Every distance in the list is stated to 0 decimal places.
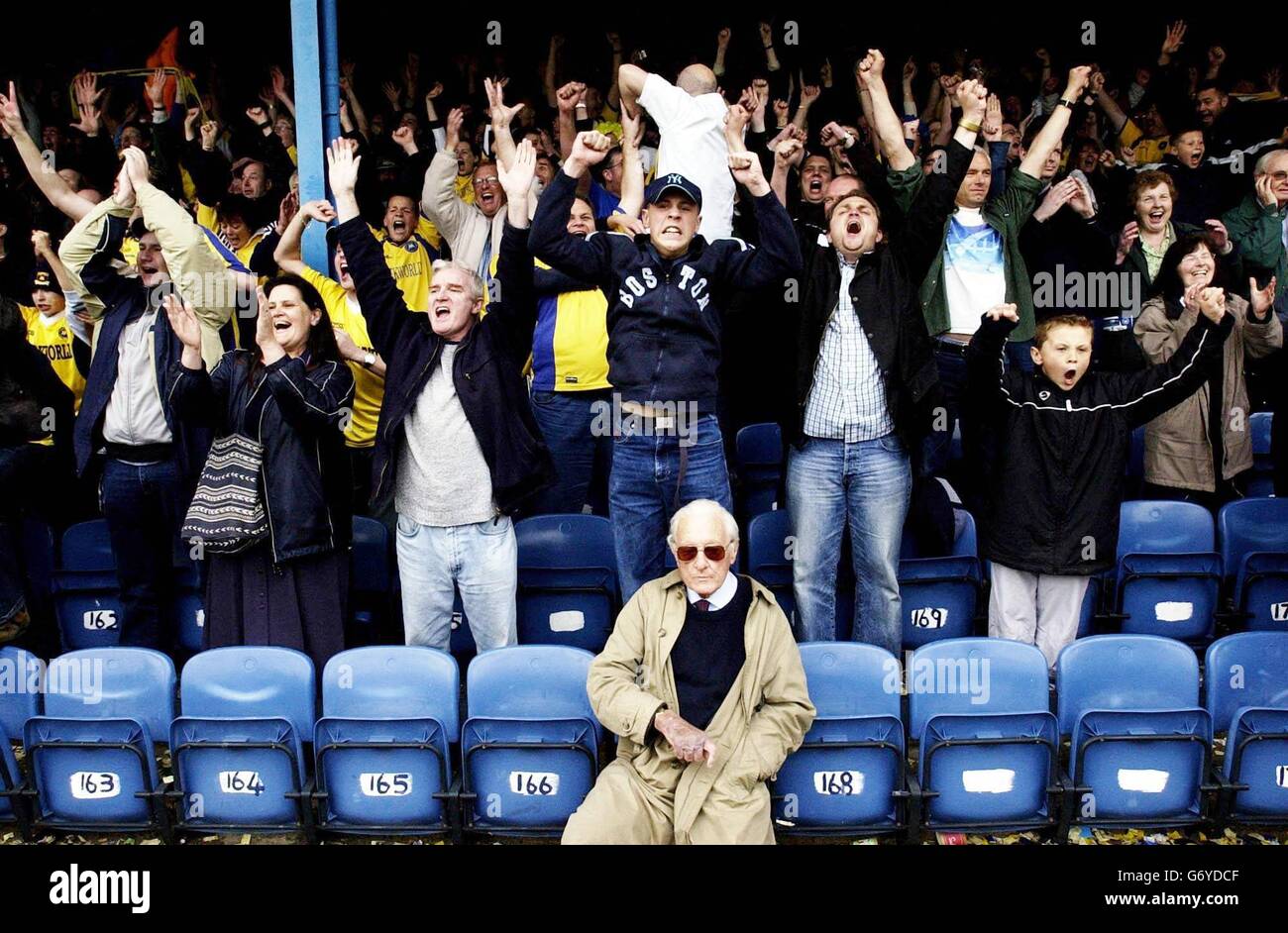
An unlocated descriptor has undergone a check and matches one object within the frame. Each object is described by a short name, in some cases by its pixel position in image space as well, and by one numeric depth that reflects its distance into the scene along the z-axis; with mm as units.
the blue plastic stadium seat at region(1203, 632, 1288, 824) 3863
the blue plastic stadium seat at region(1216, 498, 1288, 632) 4812
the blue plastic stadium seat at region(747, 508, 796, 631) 4766
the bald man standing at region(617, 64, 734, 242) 4980
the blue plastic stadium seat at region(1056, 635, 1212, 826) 3822
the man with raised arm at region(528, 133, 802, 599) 4176
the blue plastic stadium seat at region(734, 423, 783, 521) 5594
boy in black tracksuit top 4441
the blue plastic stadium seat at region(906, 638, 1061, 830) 3805
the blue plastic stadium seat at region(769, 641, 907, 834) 3816
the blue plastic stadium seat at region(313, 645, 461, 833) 3844
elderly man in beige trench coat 3574
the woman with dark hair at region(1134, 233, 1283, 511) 5223
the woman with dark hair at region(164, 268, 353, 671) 4281
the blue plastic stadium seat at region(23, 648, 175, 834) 3896
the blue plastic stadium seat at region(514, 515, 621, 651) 4680
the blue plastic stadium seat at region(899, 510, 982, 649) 4754
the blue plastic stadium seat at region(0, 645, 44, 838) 4141
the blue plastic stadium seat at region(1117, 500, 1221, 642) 4754
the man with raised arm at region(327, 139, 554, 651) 4289
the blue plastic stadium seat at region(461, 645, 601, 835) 3828
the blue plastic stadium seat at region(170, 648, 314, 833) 3867
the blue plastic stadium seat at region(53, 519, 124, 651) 5000
